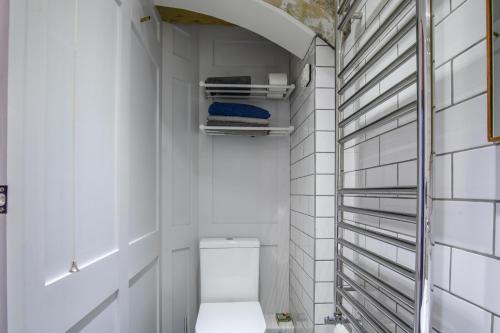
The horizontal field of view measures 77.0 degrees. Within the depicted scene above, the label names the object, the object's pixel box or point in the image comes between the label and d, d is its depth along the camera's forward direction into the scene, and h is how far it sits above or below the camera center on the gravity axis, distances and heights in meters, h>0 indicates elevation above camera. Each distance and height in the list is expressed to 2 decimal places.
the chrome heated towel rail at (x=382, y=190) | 0.61 -0.05
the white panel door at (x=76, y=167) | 0.58 +0.01
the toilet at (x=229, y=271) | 1.87 -0.60
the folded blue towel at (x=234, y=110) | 1.84 +0.36
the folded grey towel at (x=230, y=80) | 1.80 +0.52
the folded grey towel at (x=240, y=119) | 1.85 +0.31
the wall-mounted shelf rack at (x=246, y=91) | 1.79 +0.48
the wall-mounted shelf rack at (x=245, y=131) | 1.81 +0.24
